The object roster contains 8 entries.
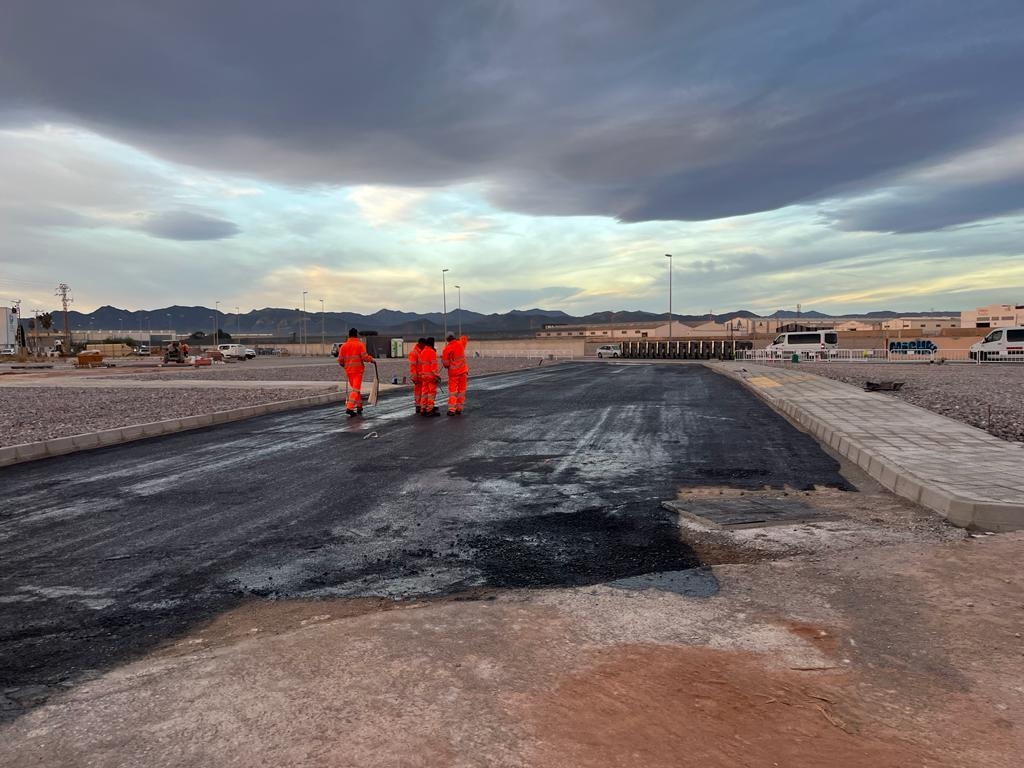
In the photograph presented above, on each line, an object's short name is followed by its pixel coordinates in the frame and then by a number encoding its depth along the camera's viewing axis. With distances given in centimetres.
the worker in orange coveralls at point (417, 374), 1463
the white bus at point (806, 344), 4656
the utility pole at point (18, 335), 6612
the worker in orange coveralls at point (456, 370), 1455
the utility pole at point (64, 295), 8569
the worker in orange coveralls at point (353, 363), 1470
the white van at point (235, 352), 6172
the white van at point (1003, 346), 3616
